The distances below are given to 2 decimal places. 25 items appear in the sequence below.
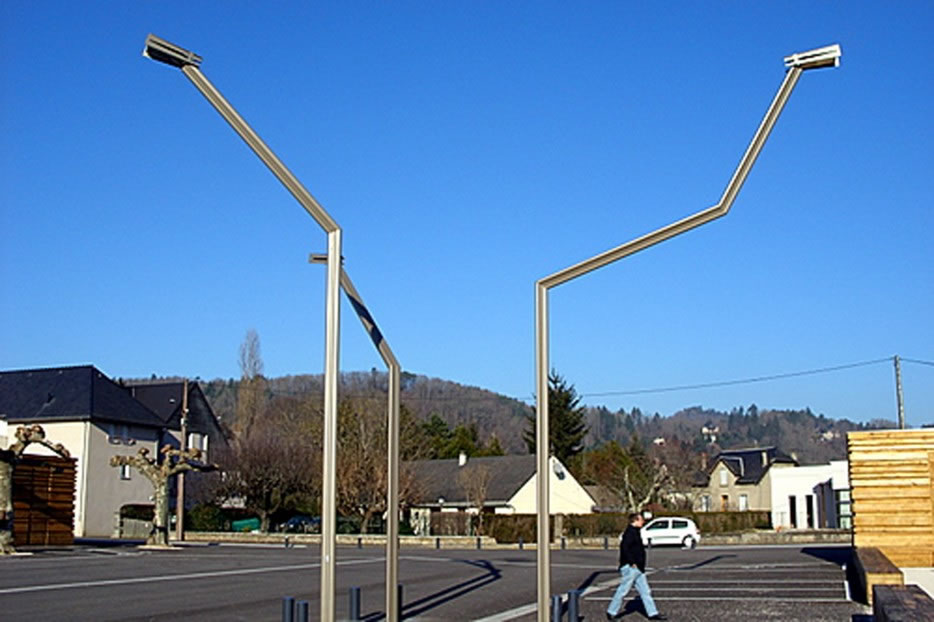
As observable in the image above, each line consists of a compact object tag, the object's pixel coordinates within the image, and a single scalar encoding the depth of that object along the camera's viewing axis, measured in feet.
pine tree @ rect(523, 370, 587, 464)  271.63
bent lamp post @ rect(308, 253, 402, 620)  40.65
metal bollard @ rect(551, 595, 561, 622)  41.47
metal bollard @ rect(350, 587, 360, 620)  40.52
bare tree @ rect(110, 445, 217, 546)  118.73
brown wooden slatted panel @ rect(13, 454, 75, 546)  114.83
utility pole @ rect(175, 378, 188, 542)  145.89
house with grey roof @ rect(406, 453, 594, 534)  210.77
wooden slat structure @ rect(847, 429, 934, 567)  73.87
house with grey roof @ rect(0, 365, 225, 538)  182.91
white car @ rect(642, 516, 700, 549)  149.38
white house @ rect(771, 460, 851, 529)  222.69
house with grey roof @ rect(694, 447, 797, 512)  277.85
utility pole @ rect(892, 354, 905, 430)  154.20
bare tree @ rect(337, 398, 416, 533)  171.53
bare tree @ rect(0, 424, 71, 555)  99.66
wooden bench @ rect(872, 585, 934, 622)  28.43
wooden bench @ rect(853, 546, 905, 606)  48.19
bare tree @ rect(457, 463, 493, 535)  201.87
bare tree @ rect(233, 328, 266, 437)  251.80
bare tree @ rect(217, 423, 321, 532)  176.65
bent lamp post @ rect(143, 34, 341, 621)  34.47
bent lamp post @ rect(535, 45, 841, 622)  38.52
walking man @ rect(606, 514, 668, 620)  51.21
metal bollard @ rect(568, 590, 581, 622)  42.70
